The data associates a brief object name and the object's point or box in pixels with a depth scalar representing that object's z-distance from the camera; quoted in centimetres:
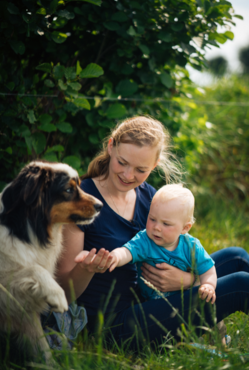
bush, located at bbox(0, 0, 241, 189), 221
